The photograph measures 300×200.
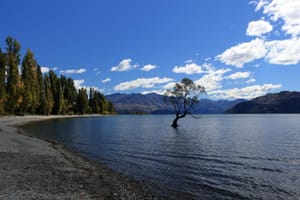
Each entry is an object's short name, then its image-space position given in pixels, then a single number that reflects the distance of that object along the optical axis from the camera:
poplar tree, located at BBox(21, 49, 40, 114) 89.47
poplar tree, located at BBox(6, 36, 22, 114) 79.94
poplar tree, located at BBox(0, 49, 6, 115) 74.57
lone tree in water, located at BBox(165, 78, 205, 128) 68.62
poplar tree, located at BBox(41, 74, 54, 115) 113.19
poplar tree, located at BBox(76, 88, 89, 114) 167.23
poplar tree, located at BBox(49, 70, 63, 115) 131.10
